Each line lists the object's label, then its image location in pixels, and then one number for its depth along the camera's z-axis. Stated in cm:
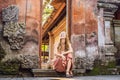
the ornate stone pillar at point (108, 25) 876
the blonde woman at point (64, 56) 740
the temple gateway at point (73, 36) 787
